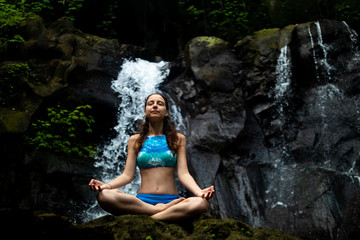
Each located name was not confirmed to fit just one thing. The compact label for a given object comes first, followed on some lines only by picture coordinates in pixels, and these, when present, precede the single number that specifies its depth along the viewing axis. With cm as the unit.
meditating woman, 285
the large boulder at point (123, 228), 199
